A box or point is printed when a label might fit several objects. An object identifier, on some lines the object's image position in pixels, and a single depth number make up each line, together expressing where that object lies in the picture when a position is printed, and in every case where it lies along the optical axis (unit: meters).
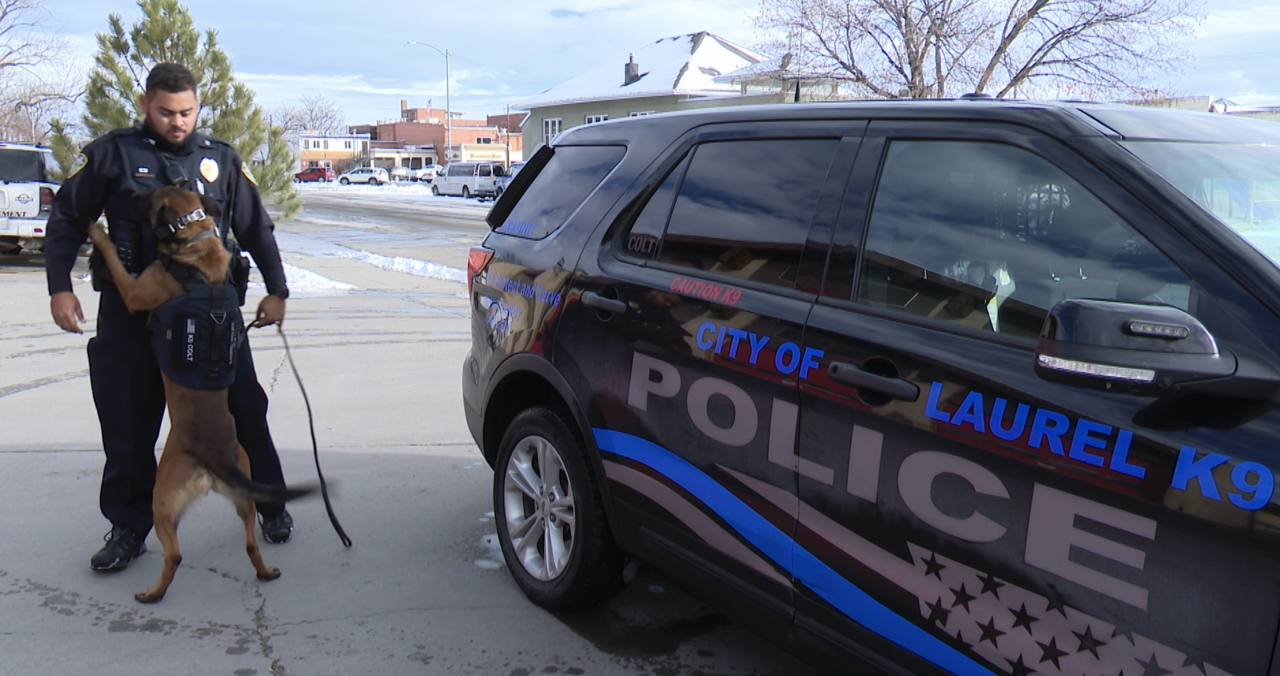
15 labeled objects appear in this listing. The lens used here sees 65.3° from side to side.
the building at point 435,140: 106.50
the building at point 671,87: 45.16
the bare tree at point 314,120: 115.75
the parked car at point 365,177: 72.44
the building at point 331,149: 112.71
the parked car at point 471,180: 48.94
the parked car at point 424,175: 74.46
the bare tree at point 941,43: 26.73
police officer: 3.67
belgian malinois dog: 3.53
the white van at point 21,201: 13.94
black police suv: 1.77
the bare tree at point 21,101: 29.89
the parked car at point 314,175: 80.06
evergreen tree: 12.98
